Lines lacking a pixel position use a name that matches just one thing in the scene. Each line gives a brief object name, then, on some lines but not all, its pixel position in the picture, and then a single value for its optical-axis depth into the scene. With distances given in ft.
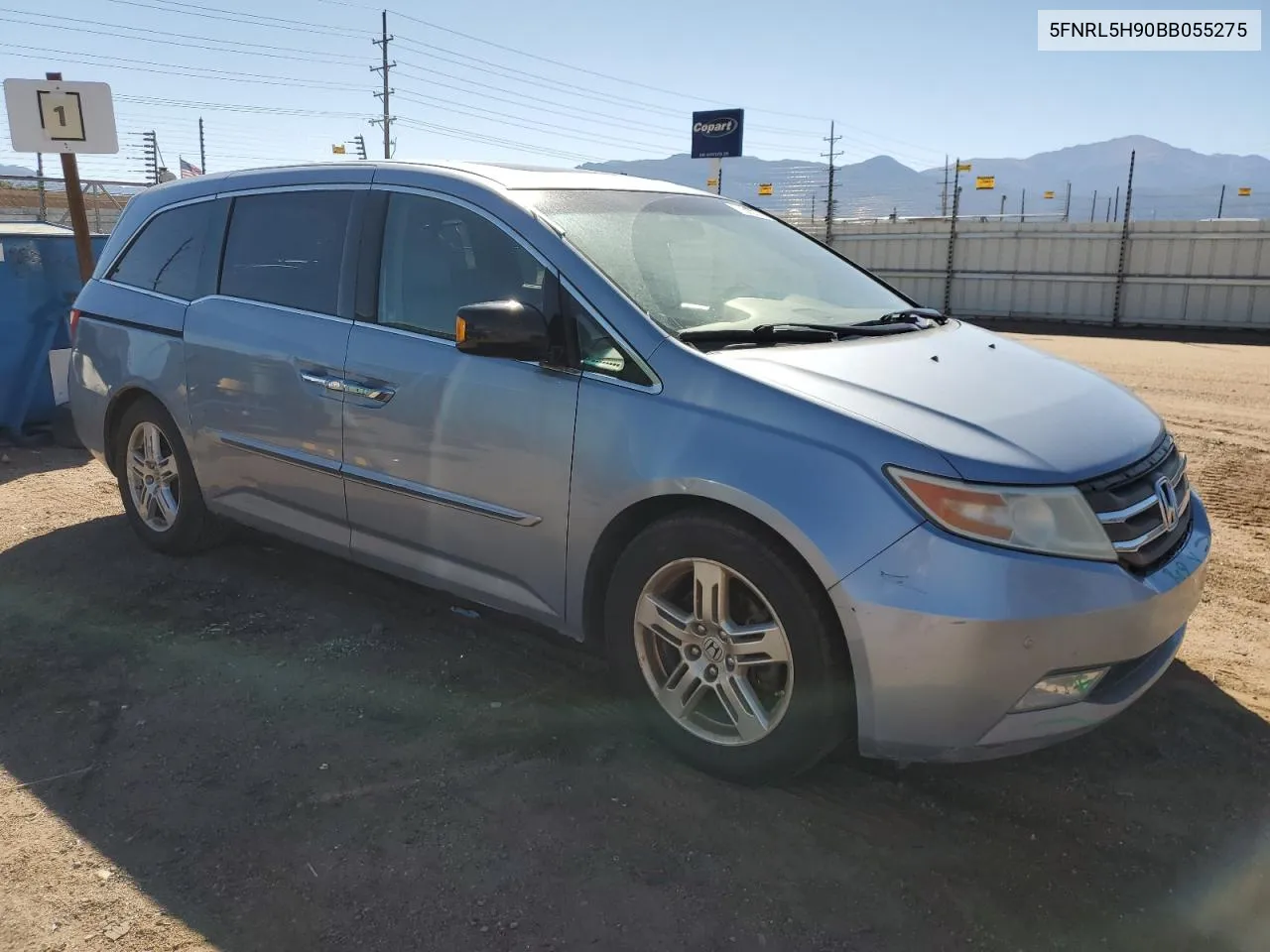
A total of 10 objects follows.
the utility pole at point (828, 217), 75.05
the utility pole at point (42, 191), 53.36
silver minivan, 8.17
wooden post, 24.32
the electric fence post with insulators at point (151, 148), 106.81
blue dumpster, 23.86
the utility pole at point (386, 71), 158.10
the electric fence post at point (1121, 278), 62.18
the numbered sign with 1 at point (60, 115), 24.26
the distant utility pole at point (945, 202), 84.12
